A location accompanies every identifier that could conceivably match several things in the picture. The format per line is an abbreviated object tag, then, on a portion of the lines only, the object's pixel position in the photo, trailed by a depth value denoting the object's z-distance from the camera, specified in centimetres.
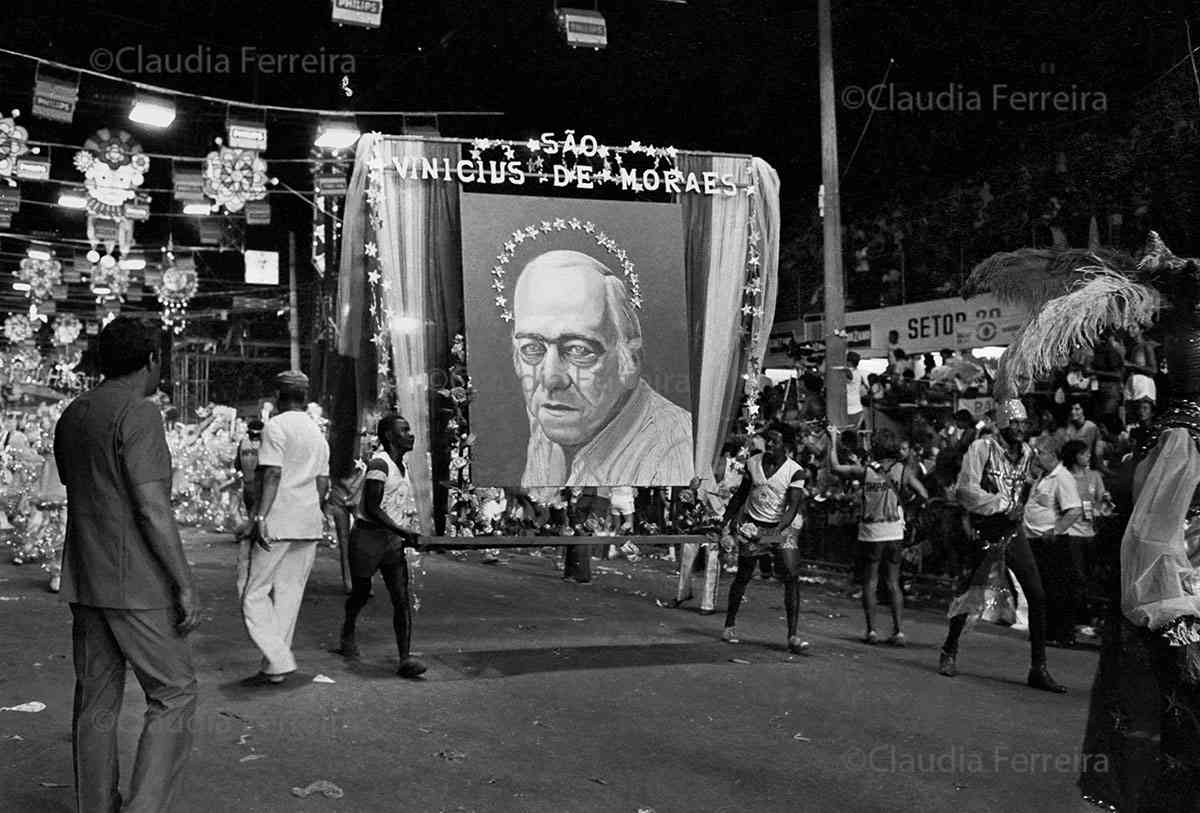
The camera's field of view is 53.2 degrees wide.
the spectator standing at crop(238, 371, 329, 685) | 812
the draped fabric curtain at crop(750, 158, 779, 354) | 1008
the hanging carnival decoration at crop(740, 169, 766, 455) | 1005
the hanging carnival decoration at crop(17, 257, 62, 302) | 2814
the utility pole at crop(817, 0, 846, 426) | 1534
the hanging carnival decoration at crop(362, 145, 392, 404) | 894
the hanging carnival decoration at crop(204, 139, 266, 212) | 1823
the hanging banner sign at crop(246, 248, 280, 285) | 2845
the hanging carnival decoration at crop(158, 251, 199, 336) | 2689
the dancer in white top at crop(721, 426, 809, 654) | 1017
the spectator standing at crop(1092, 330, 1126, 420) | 1427
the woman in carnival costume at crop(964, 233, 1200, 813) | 414
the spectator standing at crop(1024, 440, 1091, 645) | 1141
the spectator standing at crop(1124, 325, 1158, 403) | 1253
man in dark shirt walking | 454
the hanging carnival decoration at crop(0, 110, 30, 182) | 1627
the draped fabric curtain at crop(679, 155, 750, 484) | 991
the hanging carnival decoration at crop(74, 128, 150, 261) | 1762
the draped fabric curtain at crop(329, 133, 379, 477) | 898
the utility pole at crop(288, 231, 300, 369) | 2812
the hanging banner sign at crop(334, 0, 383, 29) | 1262
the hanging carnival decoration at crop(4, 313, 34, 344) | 3603
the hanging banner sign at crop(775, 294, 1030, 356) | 1689
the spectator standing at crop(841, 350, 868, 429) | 1634
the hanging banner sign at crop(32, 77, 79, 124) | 1532
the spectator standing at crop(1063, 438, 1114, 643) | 1148
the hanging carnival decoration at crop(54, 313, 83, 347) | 3784
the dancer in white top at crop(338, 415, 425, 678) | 861
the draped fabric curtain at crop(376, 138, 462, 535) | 898
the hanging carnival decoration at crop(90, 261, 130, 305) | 2834
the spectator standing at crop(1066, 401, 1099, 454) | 1354
